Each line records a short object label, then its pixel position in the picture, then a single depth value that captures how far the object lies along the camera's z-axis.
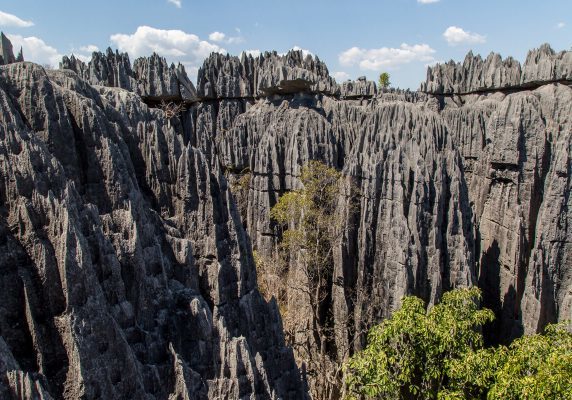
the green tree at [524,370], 9.24
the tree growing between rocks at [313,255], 20.88
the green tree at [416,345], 11.52
